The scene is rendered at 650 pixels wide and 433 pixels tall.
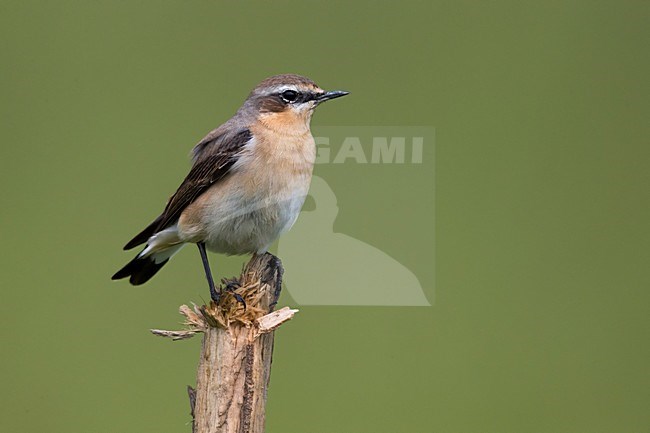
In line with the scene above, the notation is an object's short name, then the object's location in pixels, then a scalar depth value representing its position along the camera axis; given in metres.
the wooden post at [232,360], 6.56
